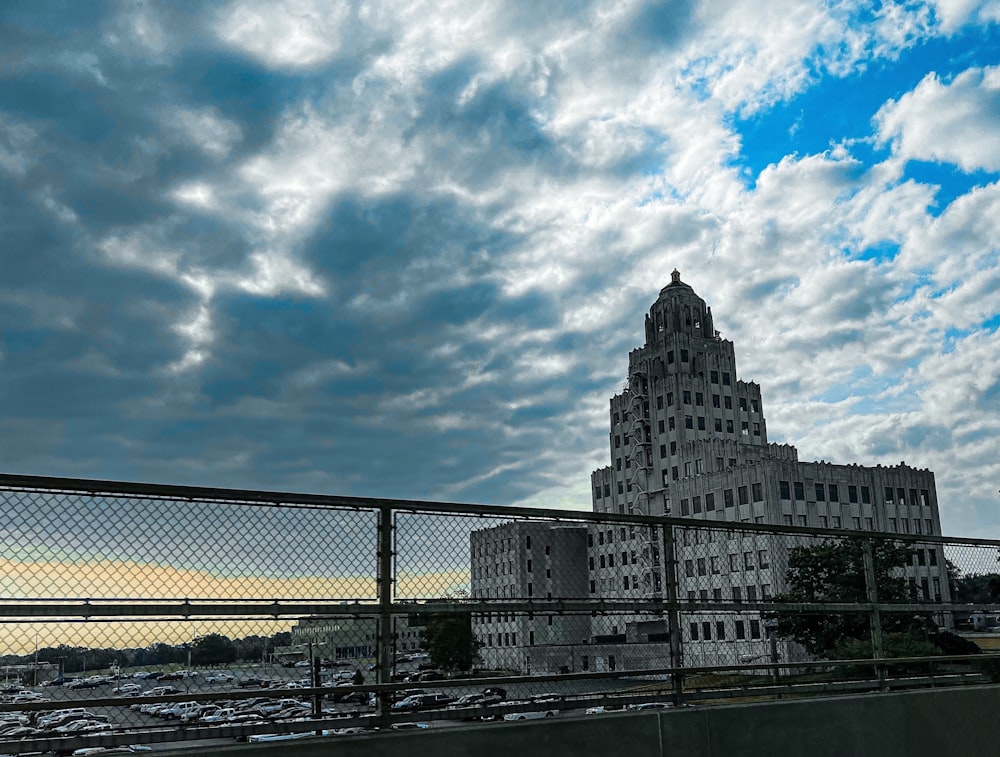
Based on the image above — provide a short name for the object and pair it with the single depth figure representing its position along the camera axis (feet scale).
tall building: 300.40
